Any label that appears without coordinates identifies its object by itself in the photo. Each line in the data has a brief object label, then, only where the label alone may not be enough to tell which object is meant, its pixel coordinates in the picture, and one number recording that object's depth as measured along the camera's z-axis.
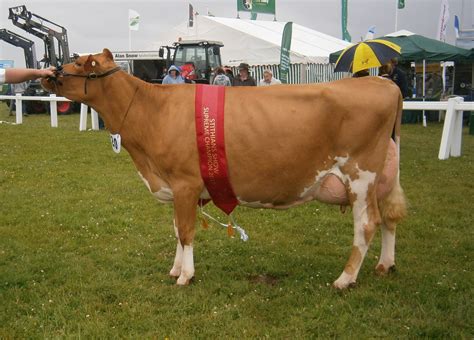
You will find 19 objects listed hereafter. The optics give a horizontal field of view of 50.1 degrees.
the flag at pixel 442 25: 27.44
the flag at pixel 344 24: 44.41
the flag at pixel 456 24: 29.26
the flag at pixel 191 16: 32.25
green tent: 17.84
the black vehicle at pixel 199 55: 23.48
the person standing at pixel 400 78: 11.06
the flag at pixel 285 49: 20.62
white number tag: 4.56
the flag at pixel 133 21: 32.47
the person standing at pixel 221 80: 13.11
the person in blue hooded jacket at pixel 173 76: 13.24
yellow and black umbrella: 8.39
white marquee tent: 28.91
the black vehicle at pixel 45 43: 25.02
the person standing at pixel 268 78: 13.59
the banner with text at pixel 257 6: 39.62
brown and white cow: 4.23
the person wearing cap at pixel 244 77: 13.47
